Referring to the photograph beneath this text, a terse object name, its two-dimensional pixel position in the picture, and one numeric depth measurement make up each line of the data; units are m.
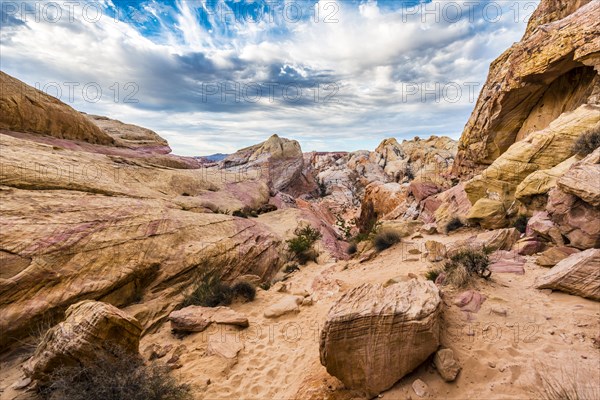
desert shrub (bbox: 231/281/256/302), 8.12
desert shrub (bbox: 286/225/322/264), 12.98
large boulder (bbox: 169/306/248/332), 6.26
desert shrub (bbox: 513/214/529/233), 8.84
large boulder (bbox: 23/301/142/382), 3.84
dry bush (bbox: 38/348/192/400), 3.55
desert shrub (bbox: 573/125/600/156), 8.07
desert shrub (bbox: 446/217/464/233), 11.71
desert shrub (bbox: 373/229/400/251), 11.62
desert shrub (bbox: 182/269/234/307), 7.44
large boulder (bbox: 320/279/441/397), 3.73
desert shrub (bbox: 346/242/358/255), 14.68
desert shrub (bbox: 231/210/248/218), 15.49
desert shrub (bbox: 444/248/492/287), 5.51
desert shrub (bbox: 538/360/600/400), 2.78
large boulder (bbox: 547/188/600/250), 5.69
